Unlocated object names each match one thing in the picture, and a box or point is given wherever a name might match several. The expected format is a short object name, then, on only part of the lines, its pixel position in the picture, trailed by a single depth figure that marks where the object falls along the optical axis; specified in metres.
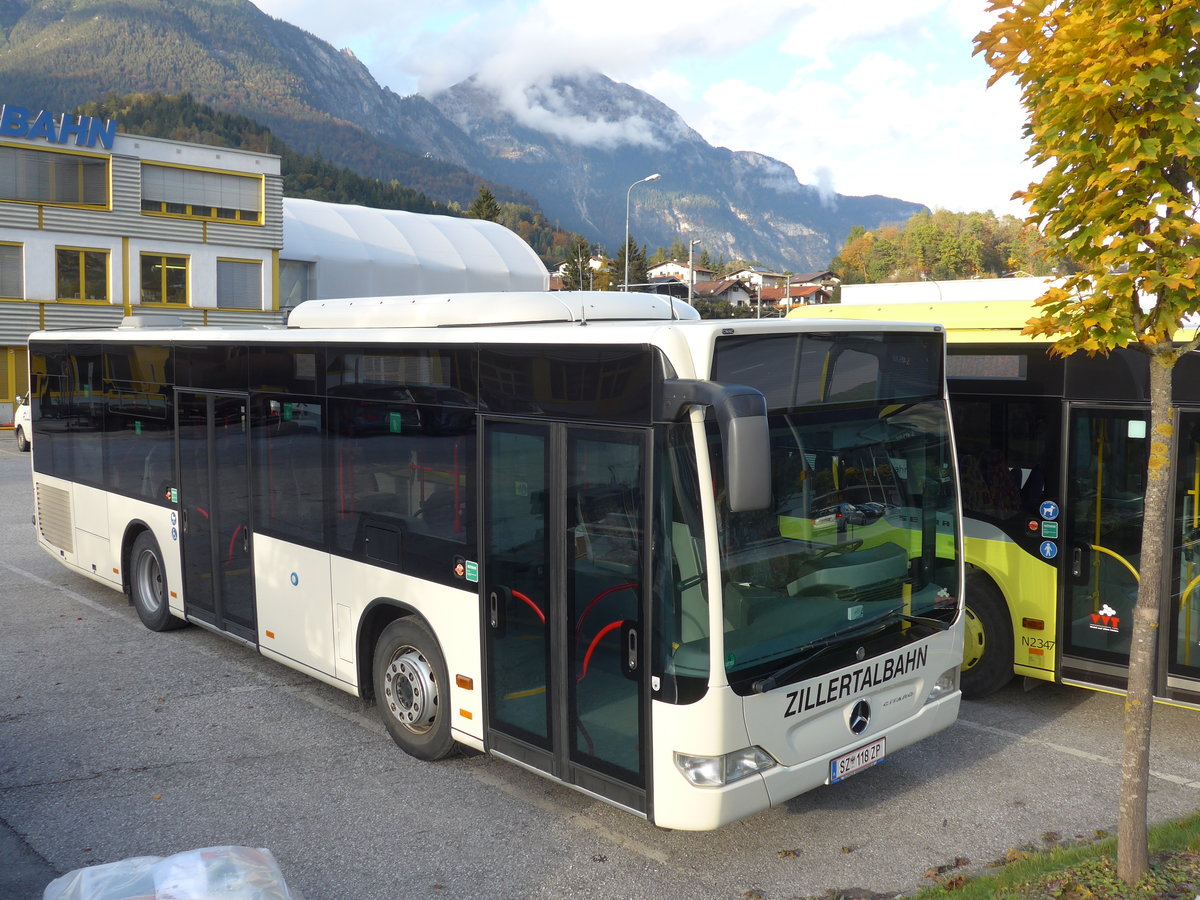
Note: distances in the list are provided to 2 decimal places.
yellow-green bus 6.79
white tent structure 43.91
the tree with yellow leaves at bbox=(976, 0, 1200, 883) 4.27
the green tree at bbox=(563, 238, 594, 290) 90.19
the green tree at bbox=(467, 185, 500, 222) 84.19
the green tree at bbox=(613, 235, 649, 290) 90.28
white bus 4.82
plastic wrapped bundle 3.66
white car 27.59
